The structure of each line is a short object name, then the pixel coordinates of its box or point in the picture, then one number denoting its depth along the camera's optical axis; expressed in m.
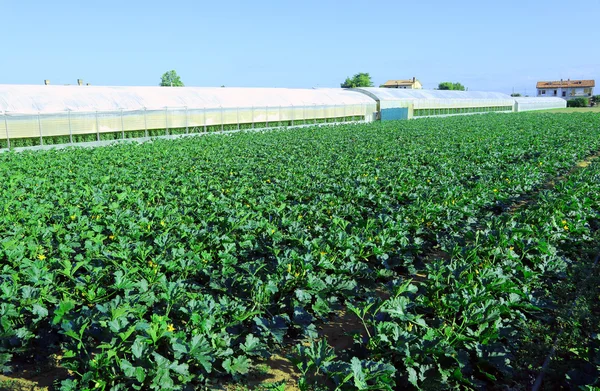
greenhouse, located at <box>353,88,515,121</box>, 45.09
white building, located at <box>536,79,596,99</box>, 121.94
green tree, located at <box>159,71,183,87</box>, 104.12
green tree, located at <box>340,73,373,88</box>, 108.31
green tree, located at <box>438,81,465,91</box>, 124.19
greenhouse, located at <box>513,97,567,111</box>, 69.75
